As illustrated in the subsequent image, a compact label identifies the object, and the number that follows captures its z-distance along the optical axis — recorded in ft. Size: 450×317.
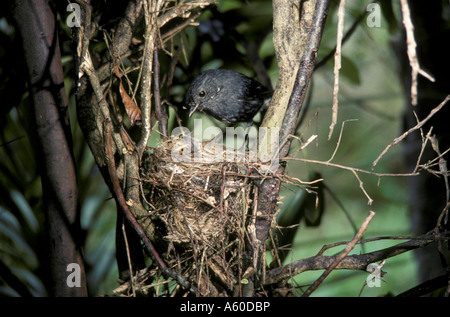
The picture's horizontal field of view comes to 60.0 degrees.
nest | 6.56
